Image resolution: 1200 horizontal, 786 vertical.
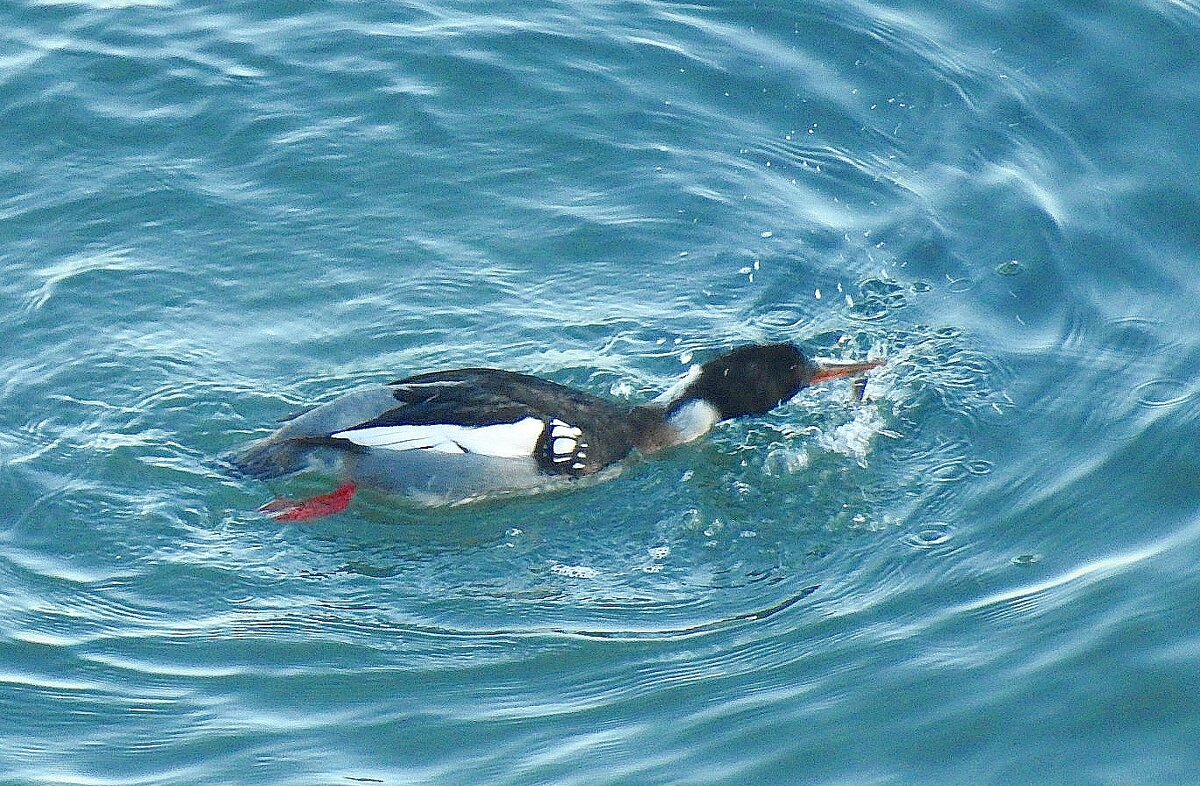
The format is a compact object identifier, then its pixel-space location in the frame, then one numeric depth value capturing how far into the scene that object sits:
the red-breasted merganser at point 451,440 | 17.28
